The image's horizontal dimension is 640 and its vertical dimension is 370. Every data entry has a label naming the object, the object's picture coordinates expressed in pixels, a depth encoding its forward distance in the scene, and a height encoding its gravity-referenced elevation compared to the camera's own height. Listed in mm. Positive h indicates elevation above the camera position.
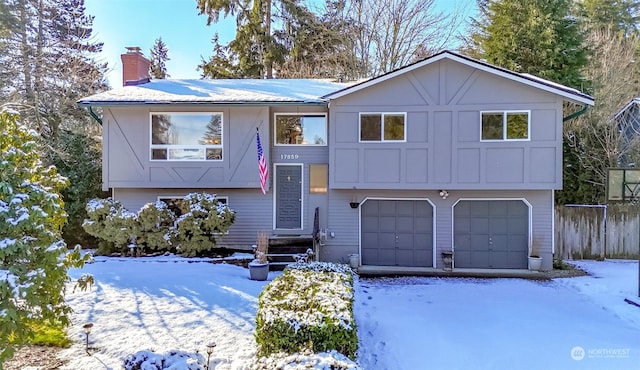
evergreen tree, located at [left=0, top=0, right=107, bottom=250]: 15078 +4734
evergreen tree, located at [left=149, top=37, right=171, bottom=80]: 34344 +11974
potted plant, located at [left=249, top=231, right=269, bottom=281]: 9734 -2092
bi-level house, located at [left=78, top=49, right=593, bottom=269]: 11352 +880
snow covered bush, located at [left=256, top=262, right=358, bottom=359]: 4430 -1648
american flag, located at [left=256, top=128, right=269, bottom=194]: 11375 +488
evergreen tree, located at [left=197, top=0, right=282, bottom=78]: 21750 +9061
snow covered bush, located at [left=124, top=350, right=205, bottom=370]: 4211 -2027
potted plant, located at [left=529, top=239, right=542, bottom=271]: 11469 -2196
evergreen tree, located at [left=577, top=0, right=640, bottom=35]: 22578 +10591
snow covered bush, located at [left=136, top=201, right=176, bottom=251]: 11773 -1387
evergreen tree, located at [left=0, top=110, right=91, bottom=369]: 3912 -652
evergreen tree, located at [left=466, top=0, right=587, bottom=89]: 17531 +7027
